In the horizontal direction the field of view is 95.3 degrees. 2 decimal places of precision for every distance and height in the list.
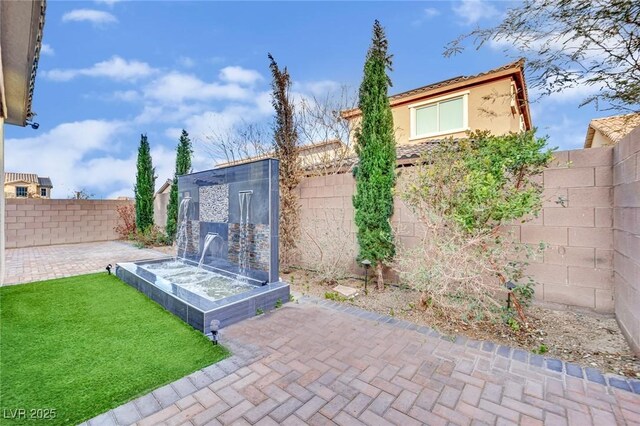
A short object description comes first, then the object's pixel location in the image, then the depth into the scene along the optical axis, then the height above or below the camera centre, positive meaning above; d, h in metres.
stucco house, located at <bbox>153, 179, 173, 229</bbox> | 15.37 +0.24
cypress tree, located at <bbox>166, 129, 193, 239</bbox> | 13.32 +2.06
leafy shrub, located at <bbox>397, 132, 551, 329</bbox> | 4.29 -0.13
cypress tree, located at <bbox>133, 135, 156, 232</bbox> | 14.73 +1.39
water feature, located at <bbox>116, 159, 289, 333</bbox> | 4.90 -1.11
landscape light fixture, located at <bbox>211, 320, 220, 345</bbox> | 3.86 -1.56
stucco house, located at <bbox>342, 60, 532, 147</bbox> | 11.48 +4.42
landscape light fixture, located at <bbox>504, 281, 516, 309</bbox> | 4.22 -1.09
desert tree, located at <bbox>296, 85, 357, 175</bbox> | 11.72 +3.73
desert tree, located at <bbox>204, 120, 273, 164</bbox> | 13.14 +3.27
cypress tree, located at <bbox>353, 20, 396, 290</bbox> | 6.46 +1.12
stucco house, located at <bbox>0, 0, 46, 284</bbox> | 4.05 +2.82
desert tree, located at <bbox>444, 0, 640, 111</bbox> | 4.31 +2.71
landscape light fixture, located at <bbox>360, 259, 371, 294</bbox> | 6.04 -1.06
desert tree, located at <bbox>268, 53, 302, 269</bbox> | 8.62 +1.61
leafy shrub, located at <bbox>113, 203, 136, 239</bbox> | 15.39 -0.45
